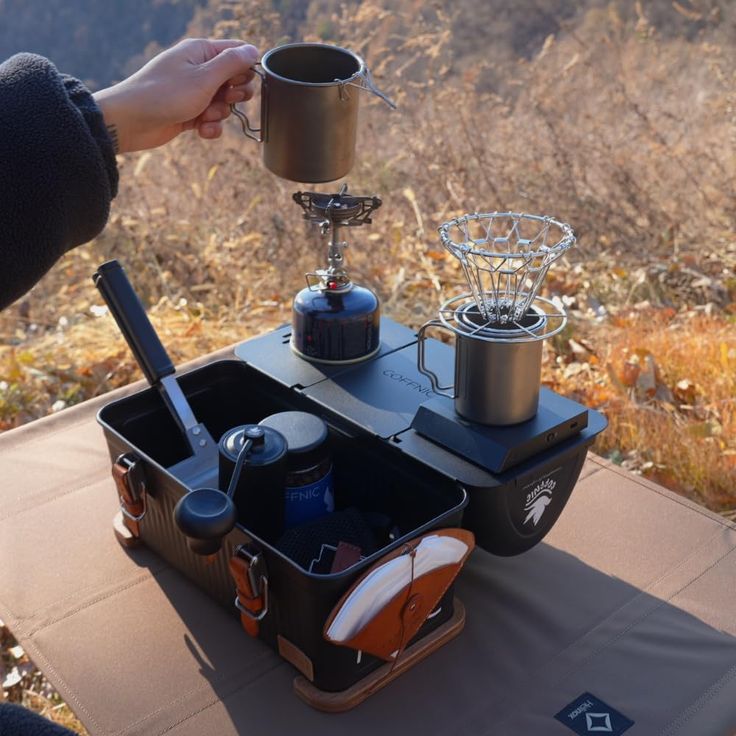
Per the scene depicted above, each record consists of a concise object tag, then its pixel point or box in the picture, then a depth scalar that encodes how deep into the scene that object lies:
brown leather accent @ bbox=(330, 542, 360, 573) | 0.98
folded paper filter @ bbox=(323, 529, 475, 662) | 0.89
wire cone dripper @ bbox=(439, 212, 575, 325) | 0.95
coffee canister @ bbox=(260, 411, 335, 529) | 1.04
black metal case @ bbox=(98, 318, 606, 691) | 0.96
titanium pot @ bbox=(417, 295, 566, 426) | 1.00
